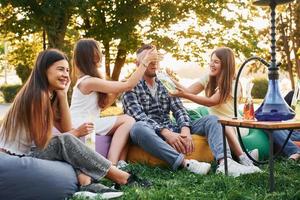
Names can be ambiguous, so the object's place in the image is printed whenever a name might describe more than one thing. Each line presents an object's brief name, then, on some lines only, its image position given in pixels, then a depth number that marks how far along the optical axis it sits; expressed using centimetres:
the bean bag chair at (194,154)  443
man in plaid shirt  417
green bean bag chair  470
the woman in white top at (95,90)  426
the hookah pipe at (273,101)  352
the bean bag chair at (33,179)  315
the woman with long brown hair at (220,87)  462
